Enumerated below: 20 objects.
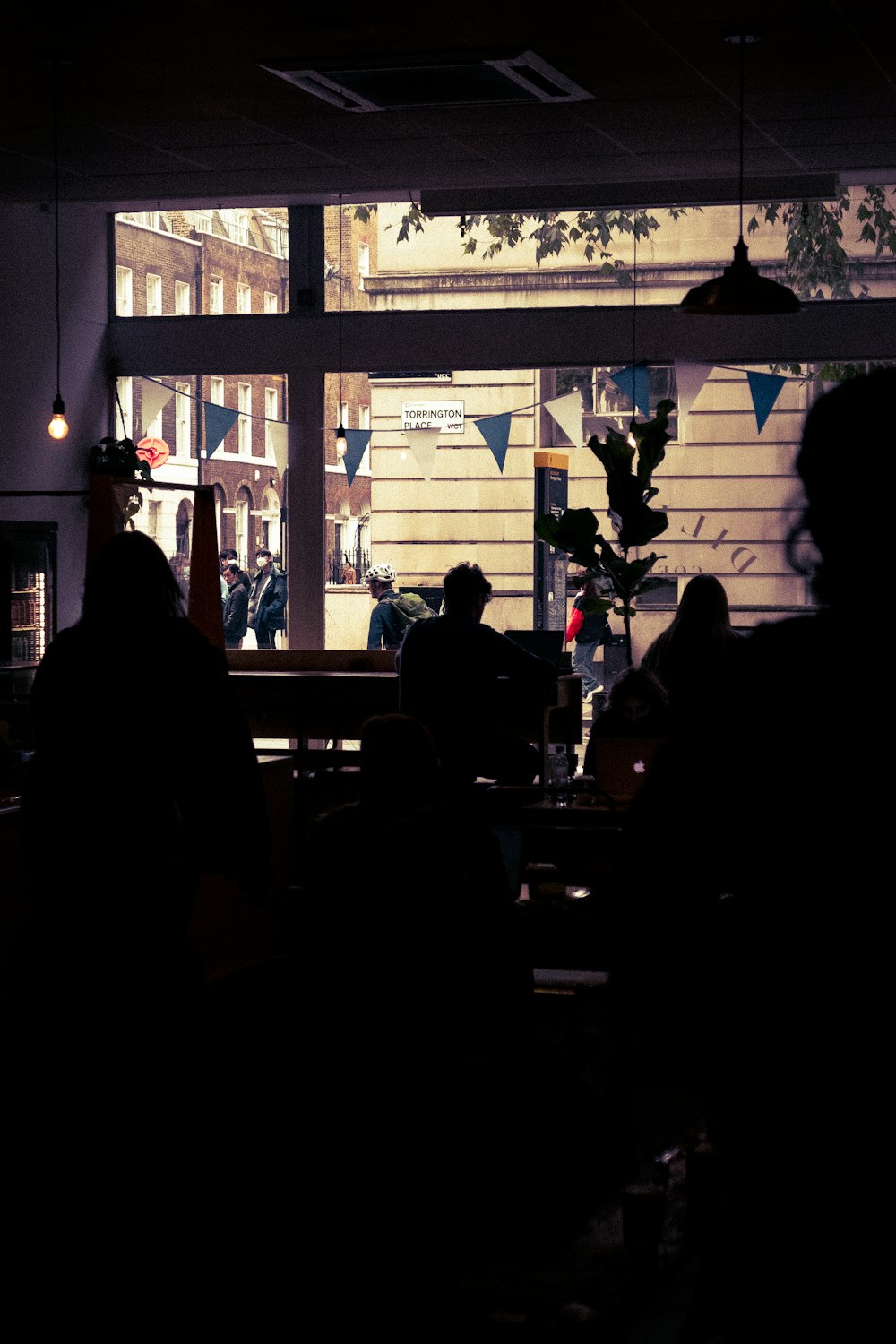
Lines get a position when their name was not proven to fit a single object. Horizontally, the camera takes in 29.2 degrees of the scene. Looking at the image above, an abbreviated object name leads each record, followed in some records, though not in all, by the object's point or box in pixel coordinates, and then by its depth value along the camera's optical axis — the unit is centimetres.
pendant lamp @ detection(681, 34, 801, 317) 614
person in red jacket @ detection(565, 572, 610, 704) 1019
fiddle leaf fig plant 834
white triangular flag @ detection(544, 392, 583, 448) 1043
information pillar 1051
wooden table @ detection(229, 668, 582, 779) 927
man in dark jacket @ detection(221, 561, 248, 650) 1080
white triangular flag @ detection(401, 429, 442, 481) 1070
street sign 1060
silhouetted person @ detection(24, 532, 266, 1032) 355
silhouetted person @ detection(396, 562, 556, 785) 670
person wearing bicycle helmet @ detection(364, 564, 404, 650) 1059
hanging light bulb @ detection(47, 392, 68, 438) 788
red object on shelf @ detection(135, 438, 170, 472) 1102
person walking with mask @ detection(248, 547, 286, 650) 1087
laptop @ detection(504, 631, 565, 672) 841
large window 1016
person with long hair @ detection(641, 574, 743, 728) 547
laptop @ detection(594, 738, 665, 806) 538
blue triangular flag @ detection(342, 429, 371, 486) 1073
